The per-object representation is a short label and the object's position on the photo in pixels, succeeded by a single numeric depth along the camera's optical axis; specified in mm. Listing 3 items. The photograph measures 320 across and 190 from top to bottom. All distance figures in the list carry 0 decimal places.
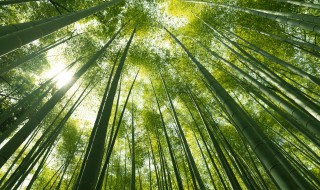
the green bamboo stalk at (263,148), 1044
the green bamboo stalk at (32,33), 1299
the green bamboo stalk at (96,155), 1132
